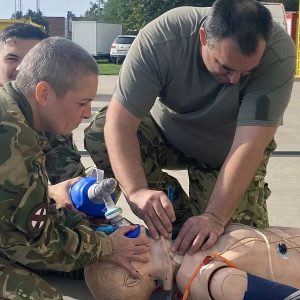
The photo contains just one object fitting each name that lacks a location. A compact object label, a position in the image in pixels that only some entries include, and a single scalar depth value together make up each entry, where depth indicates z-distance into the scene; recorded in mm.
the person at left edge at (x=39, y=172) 1513
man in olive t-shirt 1817
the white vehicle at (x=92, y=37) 27807
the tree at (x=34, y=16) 44348
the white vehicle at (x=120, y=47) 22904
